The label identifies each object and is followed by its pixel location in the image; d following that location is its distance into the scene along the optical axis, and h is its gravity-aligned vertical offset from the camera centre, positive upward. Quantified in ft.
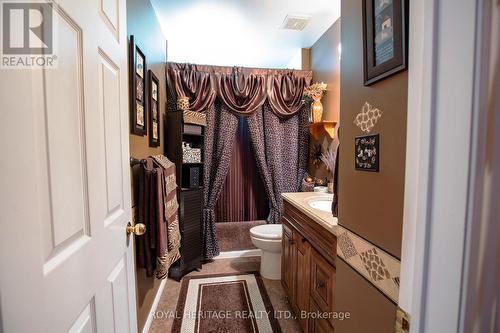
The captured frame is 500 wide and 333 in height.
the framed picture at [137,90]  4.51 +1.40
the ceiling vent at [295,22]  6.72 +4.26
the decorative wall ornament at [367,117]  2.28 +0.40
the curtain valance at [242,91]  8.31 +2.41
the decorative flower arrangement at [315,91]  7.73 +2.26
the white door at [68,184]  1.26 -0.24
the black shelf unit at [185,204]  7.14 -1.75
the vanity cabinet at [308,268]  3.65 -2.42
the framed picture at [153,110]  5.74 +1.22
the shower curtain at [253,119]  8.15 +1.39
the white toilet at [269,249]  6.95 -3.20
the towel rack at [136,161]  4.41 -0.19
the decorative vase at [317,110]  7.77 +1.54
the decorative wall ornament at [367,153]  2.24 +0.00
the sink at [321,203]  5.29 -1.31
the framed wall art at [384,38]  1.89 +1.13
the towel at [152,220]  4.69 -1.48
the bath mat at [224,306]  5.29 -4.28
